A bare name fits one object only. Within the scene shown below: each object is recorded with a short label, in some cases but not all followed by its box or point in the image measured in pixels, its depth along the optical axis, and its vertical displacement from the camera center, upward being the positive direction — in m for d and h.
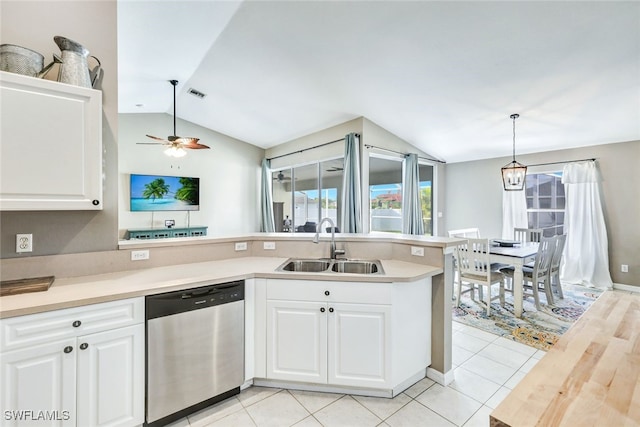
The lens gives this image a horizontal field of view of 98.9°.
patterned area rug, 2.86 -1.26
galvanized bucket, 1.50 +0.88
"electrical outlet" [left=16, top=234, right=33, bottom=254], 1.70 -0.17
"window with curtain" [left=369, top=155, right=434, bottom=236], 5.38 +0.35
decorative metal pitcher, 1.62 +0.92
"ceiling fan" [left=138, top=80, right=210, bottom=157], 3.89 +1.02
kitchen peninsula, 1.75 -0.51
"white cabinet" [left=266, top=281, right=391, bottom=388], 1.90 -0.89
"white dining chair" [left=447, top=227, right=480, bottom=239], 4.23 -0.33
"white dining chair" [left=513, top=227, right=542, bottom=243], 4.54 -0.39
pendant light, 3.48 +0.49
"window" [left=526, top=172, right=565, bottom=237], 4.95 +0.21
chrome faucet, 2.44 -0.29
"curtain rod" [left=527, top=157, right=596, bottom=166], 4.44 +0.87
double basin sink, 2.40 -0.45
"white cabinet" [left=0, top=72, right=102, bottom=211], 1.45 +0.40
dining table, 3.25 -0.58
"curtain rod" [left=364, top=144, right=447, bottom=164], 4.50 +1.13
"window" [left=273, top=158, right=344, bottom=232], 5.32 +0.43
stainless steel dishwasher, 1.62 -0.85
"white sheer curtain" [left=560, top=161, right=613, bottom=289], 4.34 -0.28
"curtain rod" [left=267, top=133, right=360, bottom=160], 4.82 +1.33
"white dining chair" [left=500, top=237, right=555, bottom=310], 3.37 -0.76
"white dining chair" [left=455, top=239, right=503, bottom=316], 3.36 -0.69
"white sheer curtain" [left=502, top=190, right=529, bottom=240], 5.14 +0.02
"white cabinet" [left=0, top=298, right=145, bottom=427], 1.29 -0.78
